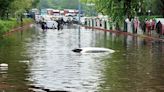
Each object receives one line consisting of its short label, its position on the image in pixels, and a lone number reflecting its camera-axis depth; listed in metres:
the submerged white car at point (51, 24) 81.68
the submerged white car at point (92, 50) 29.07
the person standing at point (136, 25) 57.94
